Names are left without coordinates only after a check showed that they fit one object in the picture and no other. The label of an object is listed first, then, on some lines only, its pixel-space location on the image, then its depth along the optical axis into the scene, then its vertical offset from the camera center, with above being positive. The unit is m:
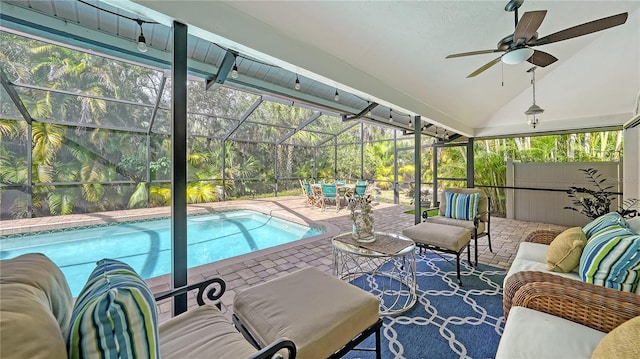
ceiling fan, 2.11 +1.30
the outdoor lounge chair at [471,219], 3.54 -0.58
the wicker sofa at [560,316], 1.19 -0.77
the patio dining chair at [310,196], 8.09 -0.55
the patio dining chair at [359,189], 8.10 -0.34
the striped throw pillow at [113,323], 0.68 -0.41
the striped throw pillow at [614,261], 1.53 -0.52
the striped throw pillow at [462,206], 3.70 -0.41
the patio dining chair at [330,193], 7.56 -0.43
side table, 2.33 -1.15
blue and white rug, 1.86 -1.22
